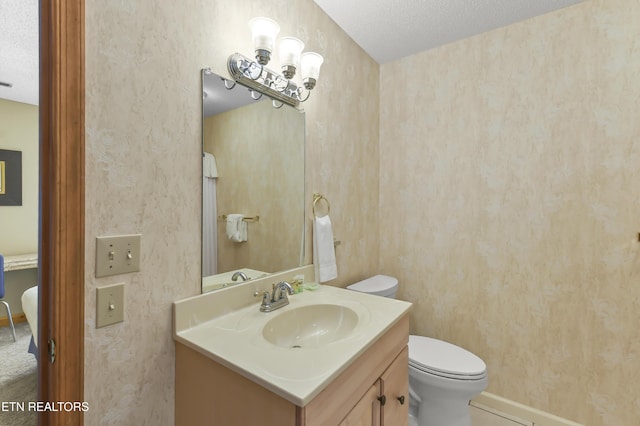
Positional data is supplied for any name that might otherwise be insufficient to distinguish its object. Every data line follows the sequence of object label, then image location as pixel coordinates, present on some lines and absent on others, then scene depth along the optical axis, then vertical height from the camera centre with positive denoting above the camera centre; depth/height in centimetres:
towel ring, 157 +6
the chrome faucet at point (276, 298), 113 -38
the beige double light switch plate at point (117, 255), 77 -13
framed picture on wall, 150 +16
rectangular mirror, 105 +11
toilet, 137 -86
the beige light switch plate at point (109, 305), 77 -27
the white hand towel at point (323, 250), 151 -23
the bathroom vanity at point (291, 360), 69 -45
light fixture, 109 +61
